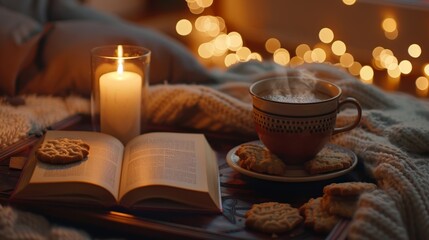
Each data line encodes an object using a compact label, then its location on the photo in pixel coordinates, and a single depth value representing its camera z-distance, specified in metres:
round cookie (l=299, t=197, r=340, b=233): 0.80
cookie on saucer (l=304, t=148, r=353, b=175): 0.93
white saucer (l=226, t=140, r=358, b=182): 0.91
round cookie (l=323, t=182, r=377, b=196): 0.82
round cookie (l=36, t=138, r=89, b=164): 0.89
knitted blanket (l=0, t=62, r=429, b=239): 0.80
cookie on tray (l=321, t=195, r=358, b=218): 0.81
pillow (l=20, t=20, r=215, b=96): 1.35
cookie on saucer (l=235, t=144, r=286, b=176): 0.92
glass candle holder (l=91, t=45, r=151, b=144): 1.07
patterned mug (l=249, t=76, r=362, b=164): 0.91
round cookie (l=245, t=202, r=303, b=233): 0.80
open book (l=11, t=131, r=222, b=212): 0.84
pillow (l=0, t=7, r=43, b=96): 1.32
